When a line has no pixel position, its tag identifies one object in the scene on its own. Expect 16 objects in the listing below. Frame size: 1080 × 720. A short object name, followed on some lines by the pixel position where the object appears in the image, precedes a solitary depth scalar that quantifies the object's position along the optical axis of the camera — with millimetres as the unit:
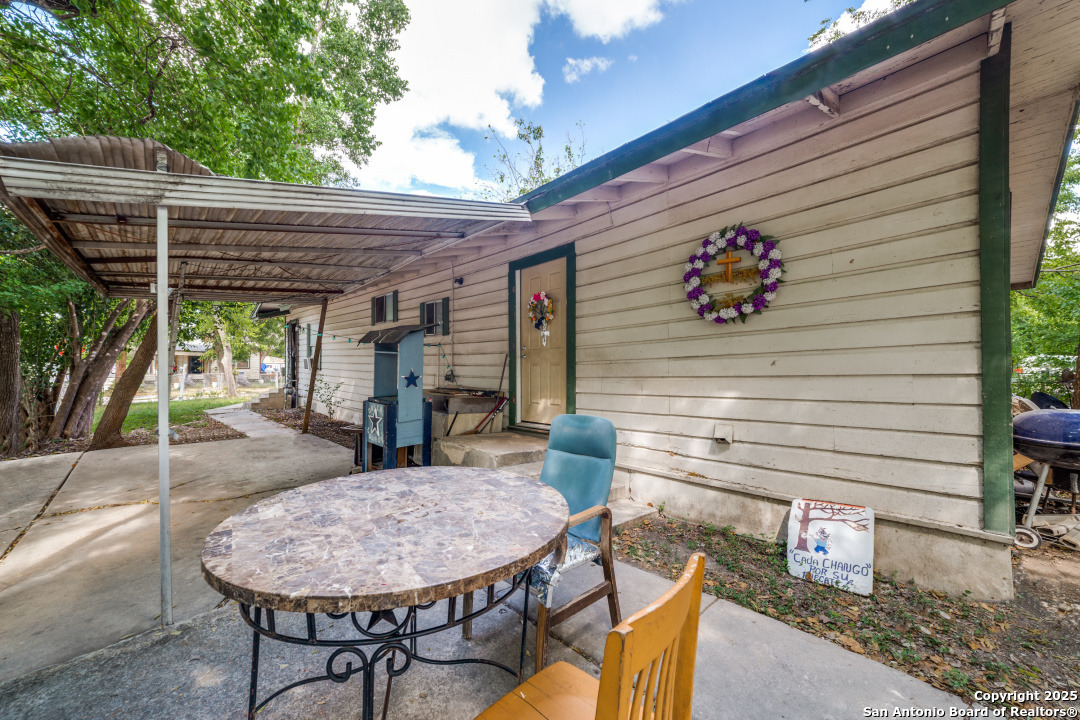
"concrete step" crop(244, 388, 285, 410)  11381
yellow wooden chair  597
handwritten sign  2482
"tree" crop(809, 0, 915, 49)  9188
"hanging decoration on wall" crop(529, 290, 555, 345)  4770
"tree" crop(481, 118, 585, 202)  13118
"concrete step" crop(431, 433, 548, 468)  3930
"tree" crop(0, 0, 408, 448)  4805
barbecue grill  2789
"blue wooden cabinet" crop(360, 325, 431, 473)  3910
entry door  4703
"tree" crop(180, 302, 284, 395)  10023
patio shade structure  2000
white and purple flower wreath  3014
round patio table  1029
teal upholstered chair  1667
